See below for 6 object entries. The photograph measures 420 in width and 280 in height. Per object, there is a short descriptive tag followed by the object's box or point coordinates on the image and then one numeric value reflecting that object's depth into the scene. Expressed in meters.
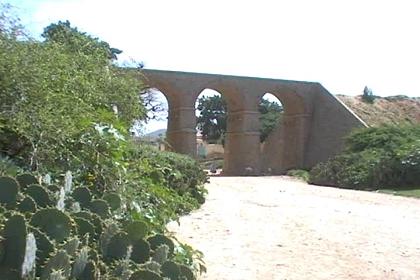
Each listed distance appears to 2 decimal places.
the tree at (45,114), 5.19
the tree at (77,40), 9.87
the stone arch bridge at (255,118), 34.25
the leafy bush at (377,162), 21.62
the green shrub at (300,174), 29.40
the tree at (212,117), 68.12
